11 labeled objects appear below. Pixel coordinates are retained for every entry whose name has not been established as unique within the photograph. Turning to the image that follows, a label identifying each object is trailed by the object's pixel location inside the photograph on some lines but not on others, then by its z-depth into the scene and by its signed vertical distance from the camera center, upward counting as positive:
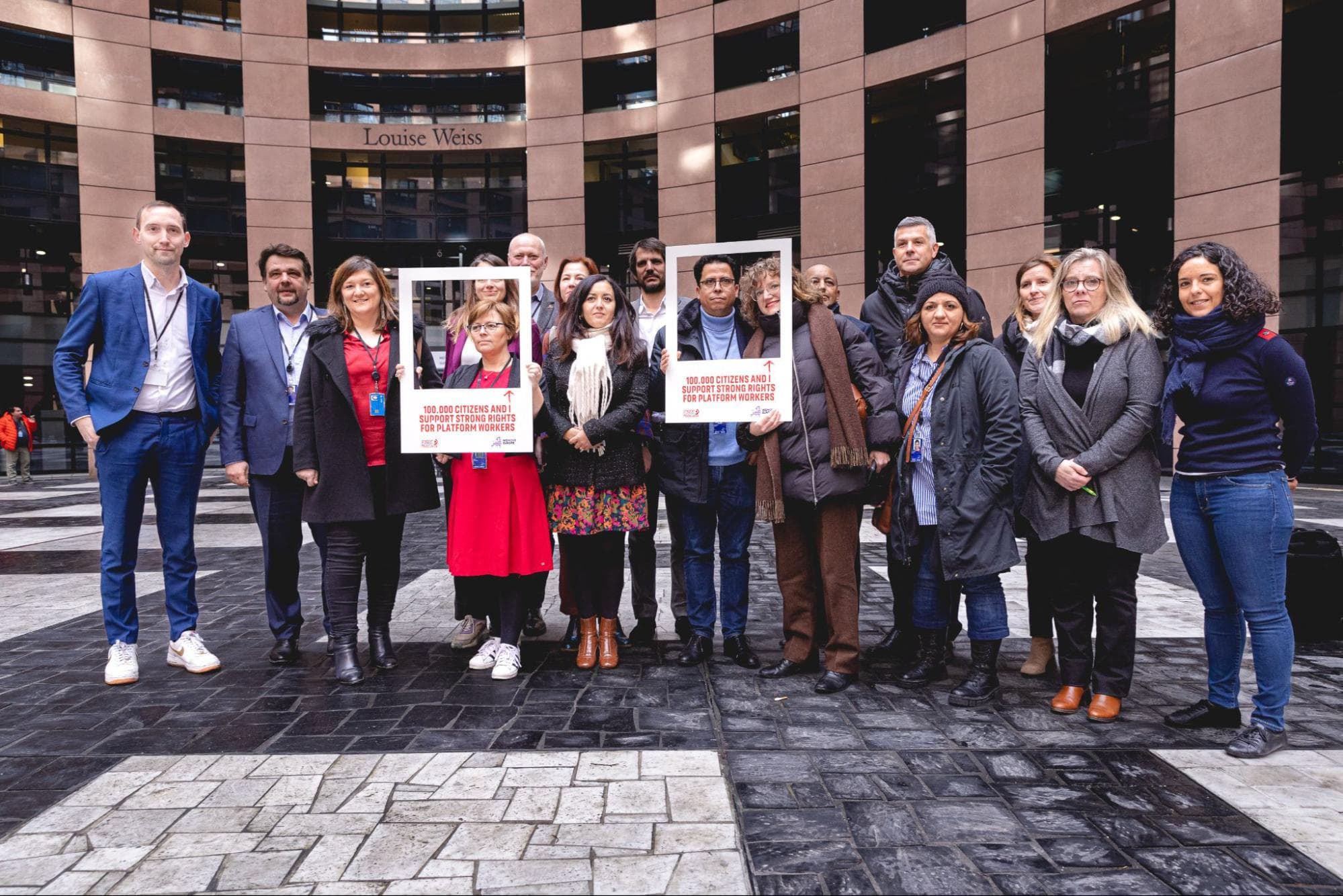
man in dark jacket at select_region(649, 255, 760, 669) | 4.54 -0.37
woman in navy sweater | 3.33 -0.14
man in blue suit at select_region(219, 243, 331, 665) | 4.74 -0.05
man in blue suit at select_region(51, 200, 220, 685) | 4.35 +0.08
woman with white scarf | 4.43 -0.19
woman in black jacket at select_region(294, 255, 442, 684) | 4.44 -0.15
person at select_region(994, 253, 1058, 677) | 4.18 -0.28
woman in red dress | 4.41 -0.55
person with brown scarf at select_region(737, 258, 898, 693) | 4.20 -0.24
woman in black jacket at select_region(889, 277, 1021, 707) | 3.91 -0.35
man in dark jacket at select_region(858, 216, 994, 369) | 4.70 +0.83
